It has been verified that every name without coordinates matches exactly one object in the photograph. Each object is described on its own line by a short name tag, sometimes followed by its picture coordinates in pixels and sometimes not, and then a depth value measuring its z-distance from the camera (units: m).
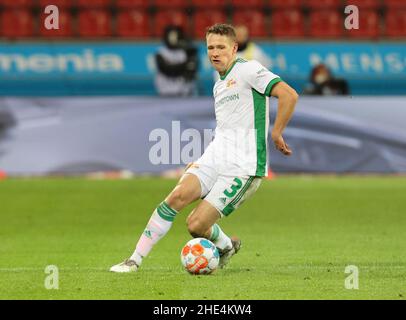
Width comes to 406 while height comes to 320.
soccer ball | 9.30
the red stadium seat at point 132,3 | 24.44
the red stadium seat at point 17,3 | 24.12
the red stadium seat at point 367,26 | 24.31
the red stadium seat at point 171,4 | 24.33
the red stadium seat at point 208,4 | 24.42
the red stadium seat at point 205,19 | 24.17
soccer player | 9.52
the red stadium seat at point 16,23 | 24.06
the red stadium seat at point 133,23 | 24.25
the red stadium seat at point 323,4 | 24.61
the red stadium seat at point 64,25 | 23.47
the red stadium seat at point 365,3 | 24.50
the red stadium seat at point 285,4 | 24.59
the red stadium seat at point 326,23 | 24.50
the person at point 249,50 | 18.83
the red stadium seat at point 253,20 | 24.05
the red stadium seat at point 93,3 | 24.33
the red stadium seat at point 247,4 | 24.44
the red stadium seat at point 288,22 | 24.41
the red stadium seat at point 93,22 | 24.16
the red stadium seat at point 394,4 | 24.67
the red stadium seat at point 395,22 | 24.50
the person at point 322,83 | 20.78
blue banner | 21.80
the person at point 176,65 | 21.03
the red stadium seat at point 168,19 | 24.11
